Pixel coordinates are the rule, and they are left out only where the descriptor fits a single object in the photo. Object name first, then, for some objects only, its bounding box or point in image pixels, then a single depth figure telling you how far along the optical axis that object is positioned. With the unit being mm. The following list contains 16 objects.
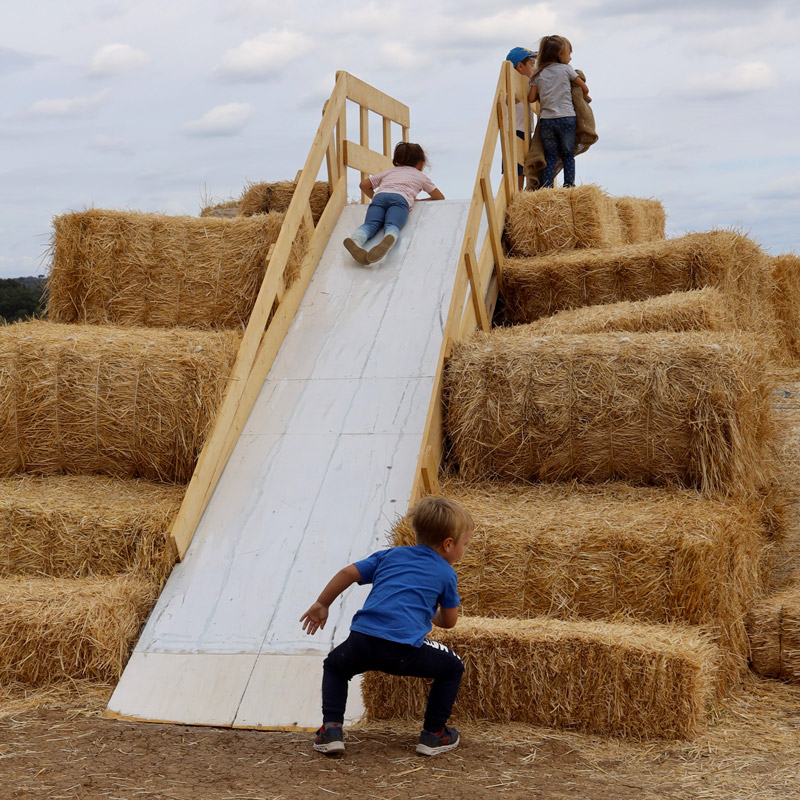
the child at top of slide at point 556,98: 8836
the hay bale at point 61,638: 4434
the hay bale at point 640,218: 8656
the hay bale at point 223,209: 10453
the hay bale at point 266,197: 8570
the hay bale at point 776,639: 4504
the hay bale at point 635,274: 6789
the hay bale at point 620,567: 4277
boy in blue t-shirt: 3523
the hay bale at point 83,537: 5012
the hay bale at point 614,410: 4945
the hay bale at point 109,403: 5633
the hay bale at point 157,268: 7027
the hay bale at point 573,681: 3719
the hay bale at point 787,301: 8242
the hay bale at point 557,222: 7652
